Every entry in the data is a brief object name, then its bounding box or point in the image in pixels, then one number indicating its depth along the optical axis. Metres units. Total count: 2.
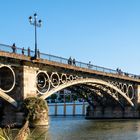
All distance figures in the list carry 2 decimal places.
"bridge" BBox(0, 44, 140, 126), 40.88
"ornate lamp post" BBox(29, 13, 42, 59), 41.35
